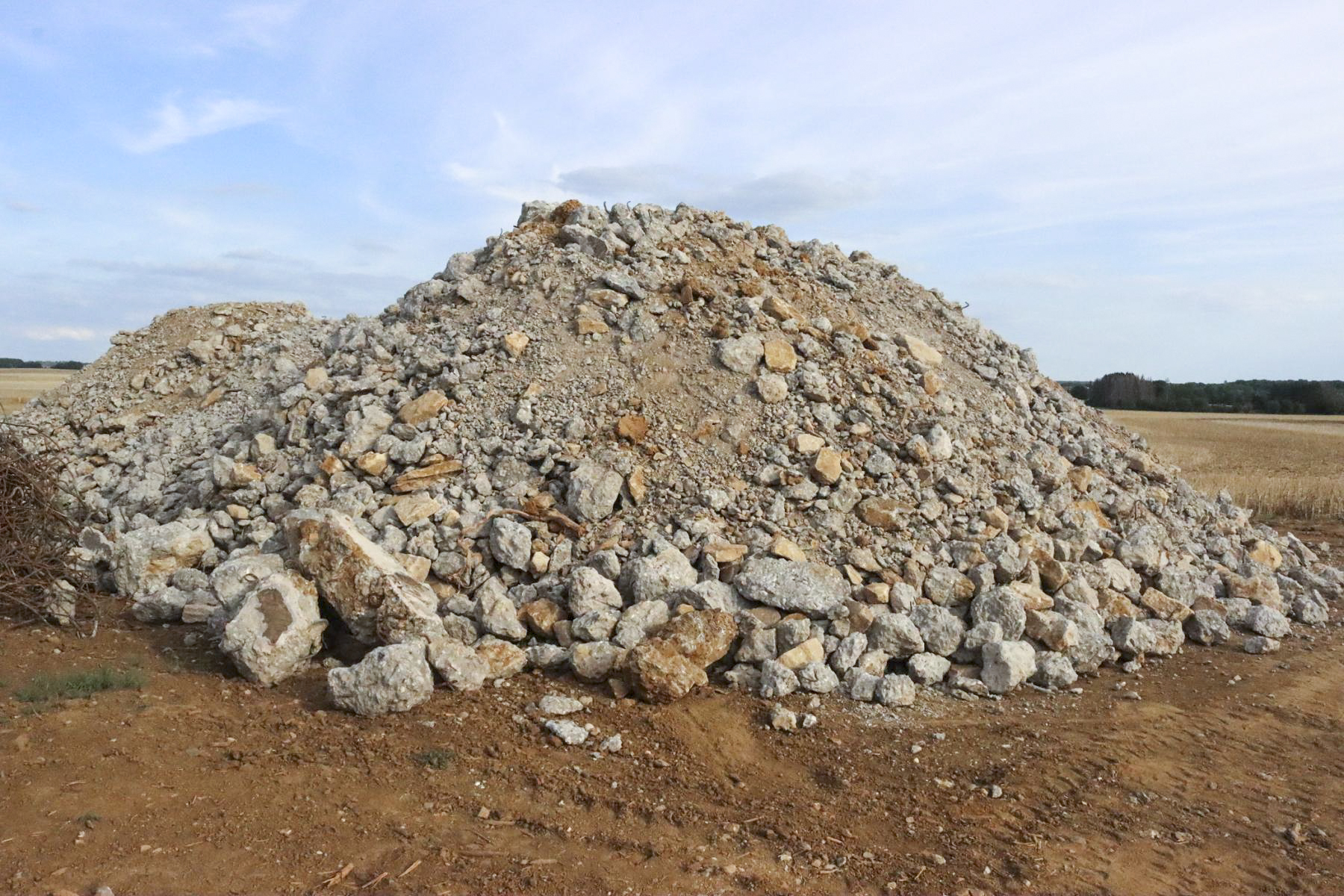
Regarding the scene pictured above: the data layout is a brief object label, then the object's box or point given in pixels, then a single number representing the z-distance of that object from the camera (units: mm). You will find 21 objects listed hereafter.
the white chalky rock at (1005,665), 6395
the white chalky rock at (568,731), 5352
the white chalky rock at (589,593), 6625
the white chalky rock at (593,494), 7484
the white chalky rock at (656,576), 6734
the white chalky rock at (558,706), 5668
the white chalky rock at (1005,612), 6754
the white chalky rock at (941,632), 6617
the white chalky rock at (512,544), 7098
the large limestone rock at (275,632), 5965
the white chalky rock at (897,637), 6500
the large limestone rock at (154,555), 7641
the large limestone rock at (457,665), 5895
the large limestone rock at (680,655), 5832
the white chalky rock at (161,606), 7094
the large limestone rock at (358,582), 6223
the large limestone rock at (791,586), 6627
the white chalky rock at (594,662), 6156
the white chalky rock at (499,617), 6594
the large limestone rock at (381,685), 5543
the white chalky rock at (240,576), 6839
